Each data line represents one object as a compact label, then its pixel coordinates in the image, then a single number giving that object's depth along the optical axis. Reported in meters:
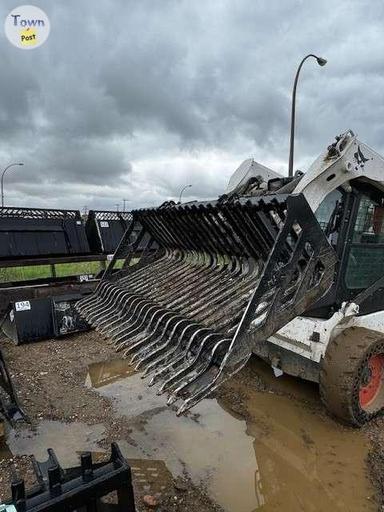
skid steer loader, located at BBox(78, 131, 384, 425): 2.64
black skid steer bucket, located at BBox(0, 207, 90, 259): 7.26
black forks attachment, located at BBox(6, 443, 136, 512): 1.49
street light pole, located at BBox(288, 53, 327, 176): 9.49
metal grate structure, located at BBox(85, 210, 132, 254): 8.22
